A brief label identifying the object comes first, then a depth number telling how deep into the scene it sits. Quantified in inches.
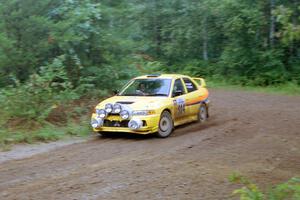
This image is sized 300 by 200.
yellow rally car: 472.4
